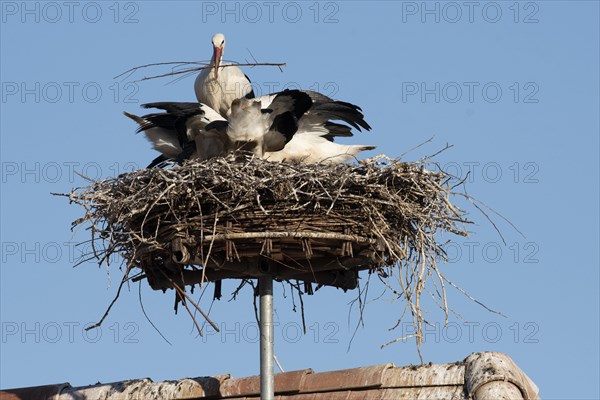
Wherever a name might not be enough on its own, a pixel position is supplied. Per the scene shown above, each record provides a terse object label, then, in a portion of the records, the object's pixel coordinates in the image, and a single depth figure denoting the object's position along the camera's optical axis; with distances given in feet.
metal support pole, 52.75
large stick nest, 53.16
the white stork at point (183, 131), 62.39
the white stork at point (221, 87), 65.41
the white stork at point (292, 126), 61.62
